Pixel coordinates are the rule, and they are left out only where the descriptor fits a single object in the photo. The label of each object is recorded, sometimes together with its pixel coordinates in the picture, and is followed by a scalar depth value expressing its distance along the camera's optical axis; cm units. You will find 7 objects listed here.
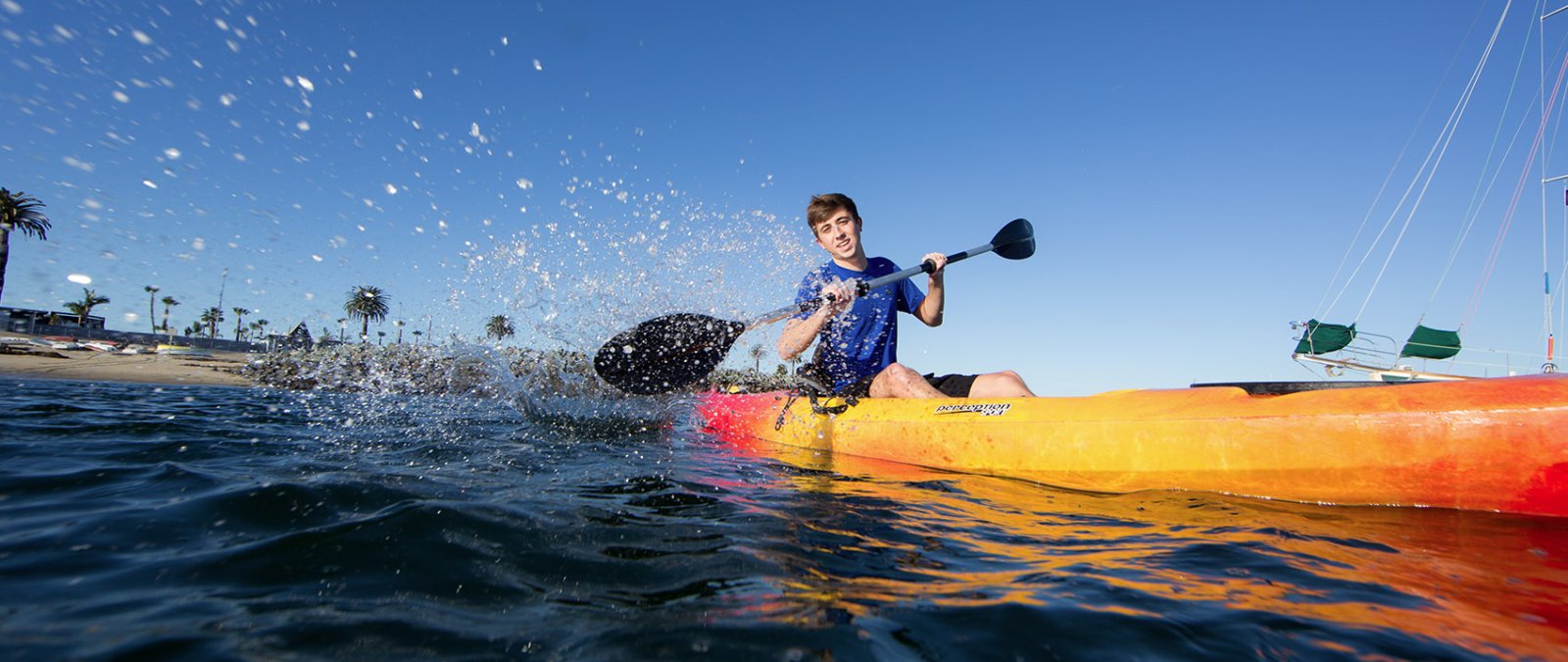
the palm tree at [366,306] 5978
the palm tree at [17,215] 3206
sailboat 1549
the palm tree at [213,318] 8469
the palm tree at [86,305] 6769
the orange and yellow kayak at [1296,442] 262
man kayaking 500
